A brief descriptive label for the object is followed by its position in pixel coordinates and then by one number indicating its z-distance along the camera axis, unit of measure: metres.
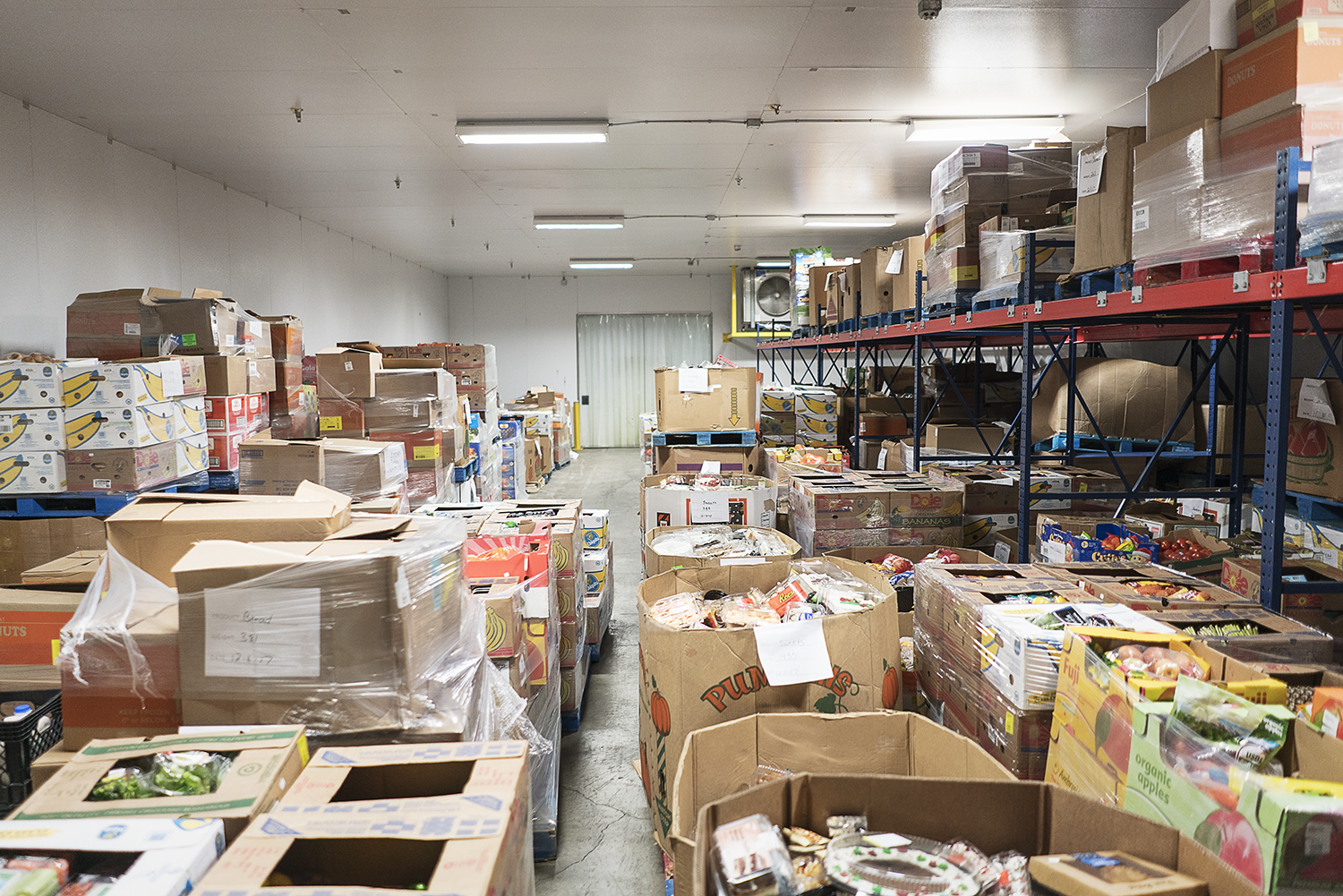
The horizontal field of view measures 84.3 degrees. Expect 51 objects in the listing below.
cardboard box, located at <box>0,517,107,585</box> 3.89
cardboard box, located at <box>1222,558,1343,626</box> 2.52
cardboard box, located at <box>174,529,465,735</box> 1.50
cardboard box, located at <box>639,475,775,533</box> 4.18
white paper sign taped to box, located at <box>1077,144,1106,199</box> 2.88
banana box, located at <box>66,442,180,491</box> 3.84
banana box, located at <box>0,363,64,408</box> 3.67
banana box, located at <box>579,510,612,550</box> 4.50
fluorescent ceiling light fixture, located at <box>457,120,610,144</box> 5.58
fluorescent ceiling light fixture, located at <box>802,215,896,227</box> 9.77
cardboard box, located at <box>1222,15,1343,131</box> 1.94
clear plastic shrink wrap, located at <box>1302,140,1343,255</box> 1.72
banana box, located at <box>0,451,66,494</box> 3.78
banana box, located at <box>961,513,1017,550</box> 3.83
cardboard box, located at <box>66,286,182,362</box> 4.49
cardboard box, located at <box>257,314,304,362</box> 5.91
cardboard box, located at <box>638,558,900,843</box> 1.92
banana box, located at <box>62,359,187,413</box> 3.75
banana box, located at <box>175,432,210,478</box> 4.29
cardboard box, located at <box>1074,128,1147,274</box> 2.74
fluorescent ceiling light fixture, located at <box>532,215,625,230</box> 9.36
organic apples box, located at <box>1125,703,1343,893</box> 0.99
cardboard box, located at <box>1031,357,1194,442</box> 5.50
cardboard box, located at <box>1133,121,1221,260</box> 2.22
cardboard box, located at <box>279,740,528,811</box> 1.28
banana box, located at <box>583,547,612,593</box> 4.34
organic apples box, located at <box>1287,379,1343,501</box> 3.20
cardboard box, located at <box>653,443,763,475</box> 5.11
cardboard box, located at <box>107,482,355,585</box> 1.84
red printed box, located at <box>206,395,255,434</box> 4.85
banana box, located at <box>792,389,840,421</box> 7.13
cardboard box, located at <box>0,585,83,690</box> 2.11
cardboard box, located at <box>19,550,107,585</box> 2.32
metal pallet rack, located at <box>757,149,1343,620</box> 1.94
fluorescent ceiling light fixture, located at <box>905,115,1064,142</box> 5.79
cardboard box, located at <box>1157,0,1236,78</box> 2.19
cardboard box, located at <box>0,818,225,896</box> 1.04
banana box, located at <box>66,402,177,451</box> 3.80
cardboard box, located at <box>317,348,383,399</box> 5.77
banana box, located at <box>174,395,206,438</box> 4.27
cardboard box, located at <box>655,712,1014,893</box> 1.66
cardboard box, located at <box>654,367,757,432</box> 5.02
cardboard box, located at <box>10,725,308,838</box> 1.18
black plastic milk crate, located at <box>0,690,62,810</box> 1.84
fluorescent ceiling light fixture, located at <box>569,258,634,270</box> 13.30
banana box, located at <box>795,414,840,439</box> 7.14
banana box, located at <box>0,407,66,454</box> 3.75
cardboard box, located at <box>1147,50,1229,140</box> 2.20
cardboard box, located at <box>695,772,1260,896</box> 1.23
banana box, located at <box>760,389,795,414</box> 7.20
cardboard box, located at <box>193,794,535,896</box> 1.07
